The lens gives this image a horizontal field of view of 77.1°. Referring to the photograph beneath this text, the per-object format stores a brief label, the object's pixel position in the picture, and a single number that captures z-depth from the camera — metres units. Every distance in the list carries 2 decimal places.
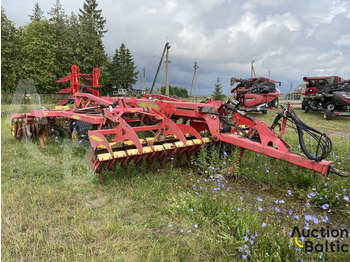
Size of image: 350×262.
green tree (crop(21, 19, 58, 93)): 27.36
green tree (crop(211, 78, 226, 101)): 35.25
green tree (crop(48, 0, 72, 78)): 30.52
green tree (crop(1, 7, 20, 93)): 23.41
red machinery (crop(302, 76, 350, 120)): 13.04
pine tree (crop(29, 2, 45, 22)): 36.69
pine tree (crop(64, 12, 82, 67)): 30.26
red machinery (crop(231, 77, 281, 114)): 13.52
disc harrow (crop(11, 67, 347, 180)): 3.48
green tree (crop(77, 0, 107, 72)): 30.77
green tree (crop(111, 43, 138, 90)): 45.22
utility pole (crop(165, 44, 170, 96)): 17.50
